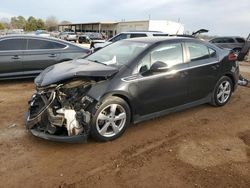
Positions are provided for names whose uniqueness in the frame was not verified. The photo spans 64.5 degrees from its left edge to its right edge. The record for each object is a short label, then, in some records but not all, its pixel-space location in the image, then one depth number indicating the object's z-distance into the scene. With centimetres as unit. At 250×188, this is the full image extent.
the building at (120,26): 3322
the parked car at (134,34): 955
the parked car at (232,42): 1351
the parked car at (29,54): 547
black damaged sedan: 289
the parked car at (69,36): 2779
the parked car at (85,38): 2680
